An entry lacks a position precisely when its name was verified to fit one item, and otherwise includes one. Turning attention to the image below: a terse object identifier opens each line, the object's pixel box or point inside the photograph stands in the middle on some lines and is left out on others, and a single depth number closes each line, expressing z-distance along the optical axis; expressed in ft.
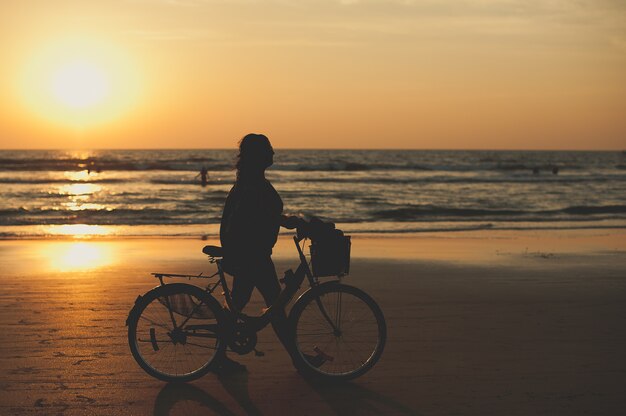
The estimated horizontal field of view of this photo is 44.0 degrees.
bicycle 18.10
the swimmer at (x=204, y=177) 155.66
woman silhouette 17.92
